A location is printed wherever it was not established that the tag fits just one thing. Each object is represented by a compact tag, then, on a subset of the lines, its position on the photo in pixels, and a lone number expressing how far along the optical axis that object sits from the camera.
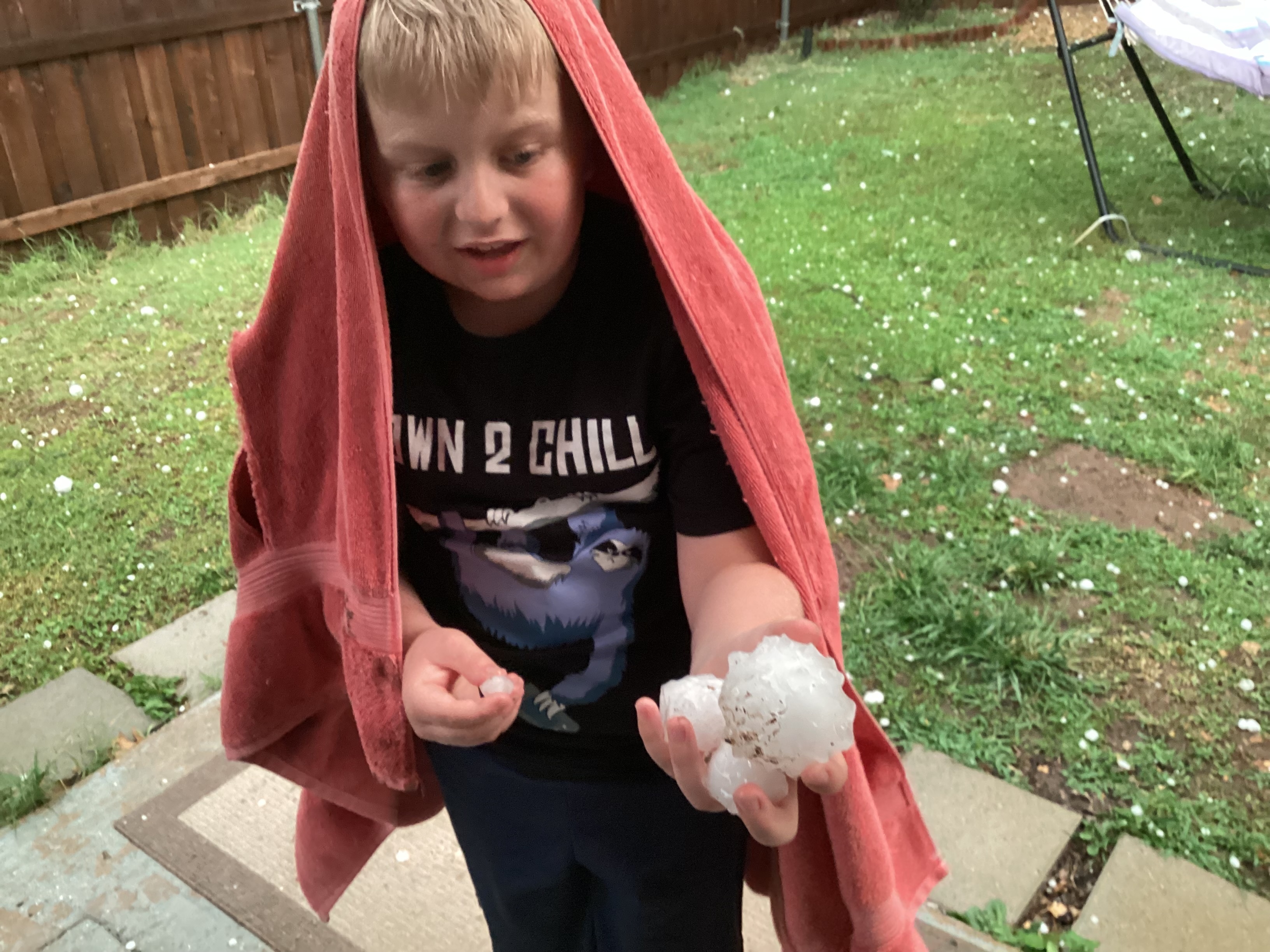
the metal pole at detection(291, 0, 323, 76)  4.75
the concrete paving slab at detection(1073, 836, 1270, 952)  1.71
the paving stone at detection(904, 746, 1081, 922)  1.82
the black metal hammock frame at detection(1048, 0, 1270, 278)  4.44
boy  0.95
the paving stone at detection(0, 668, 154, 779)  2.22
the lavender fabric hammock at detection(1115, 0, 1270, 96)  3.96
